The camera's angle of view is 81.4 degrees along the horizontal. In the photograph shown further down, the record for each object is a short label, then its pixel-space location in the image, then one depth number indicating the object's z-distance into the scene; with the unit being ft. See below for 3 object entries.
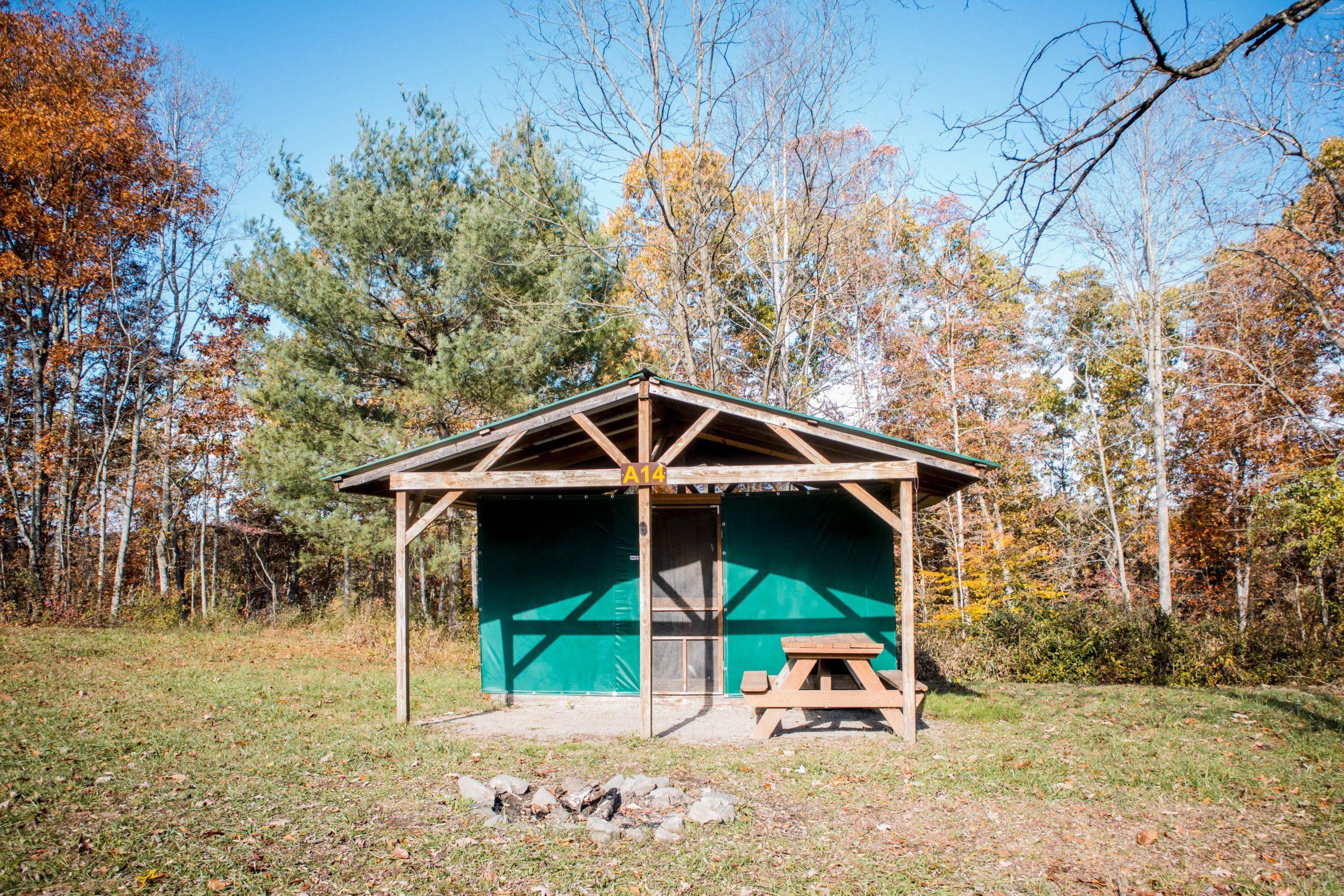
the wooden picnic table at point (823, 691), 22.67
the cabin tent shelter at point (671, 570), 28.40
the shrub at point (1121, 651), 32.86
